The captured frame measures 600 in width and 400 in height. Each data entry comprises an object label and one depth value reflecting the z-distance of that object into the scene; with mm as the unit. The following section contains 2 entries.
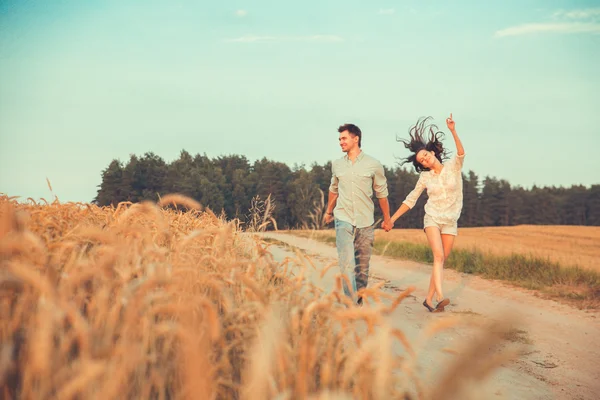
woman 7102
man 6754
